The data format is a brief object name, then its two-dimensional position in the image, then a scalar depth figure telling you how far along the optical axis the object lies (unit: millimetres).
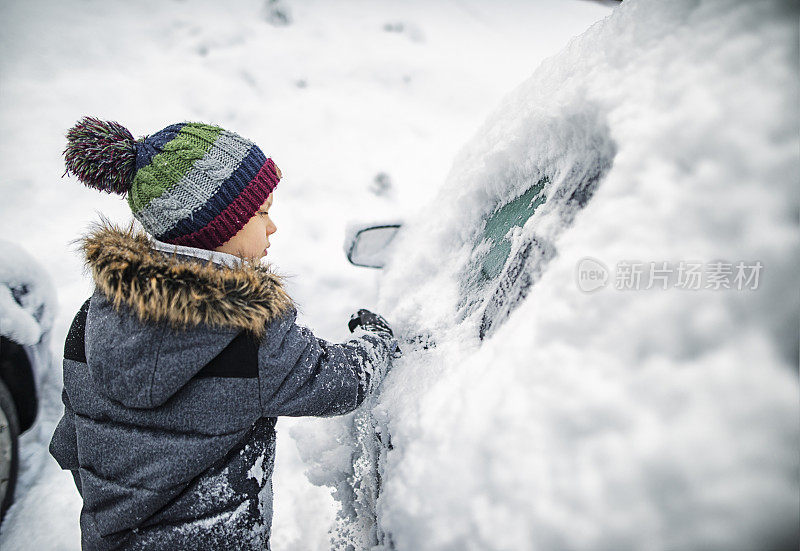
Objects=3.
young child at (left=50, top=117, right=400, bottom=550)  842
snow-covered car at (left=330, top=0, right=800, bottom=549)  407
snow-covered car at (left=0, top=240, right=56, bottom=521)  1471
